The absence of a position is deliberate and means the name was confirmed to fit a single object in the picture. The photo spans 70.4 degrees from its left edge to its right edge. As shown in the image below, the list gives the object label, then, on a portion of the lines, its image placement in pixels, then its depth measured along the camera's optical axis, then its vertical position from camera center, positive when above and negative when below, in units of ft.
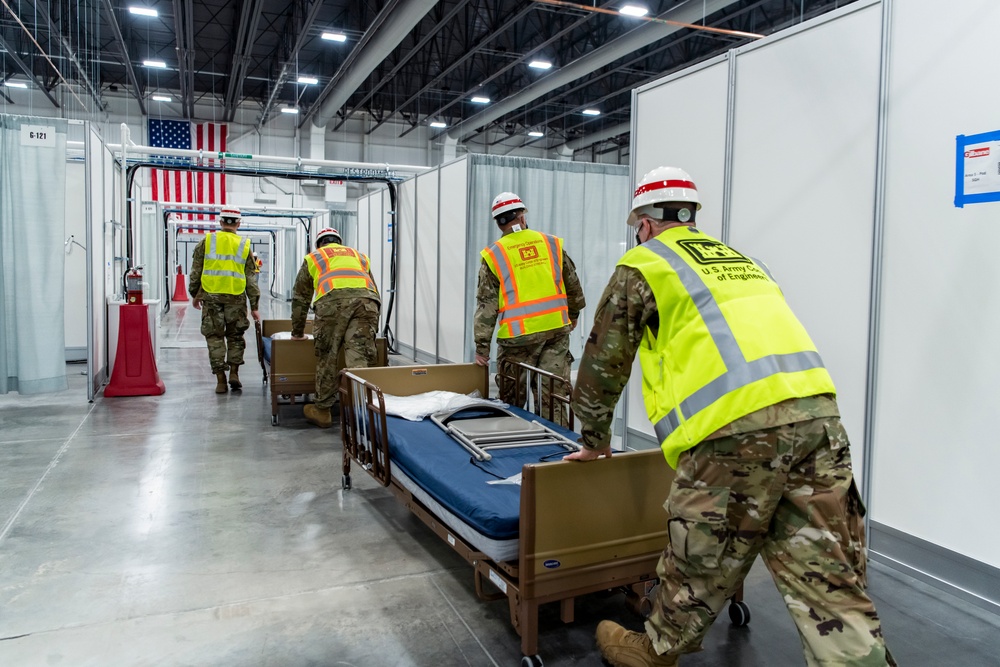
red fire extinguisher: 23.35 -0.20
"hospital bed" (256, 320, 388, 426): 19.56 -2.33
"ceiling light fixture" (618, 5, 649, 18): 30.86 +12.22
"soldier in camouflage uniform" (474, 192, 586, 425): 14.32 -0.15
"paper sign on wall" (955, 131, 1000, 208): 9.02 +1.65
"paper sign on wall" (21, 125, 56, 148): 22.47 +4.57
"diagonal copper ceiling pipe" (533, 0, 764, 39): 29.73 +12.20
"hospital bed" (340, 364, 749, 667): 7.72 -2.76
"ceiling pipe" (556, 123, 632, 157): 61.93 +14.08
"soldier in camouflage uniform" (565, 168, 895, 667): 6.20 -1.70
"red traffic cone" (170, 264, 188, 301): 78.59 -1.00
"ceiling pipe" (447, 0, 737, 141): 31.55 +12.80
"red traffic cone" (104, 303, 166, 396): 22.84 -2.54
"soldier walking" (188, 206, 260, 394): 23.21 -0.28
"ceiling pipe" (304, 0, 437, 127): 31.71 +12.54
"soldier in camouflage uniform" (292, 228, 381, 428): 18.57 -0.63
